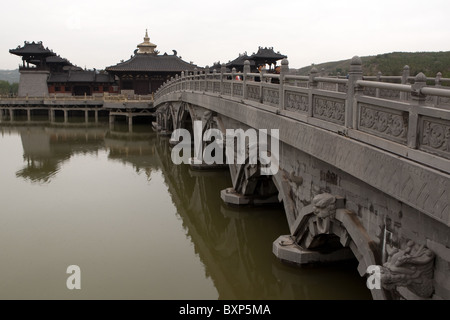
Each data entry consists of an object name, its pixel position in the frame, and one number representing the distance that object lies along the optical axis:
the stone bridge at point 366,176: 4.18
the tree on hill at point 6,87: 76.44
